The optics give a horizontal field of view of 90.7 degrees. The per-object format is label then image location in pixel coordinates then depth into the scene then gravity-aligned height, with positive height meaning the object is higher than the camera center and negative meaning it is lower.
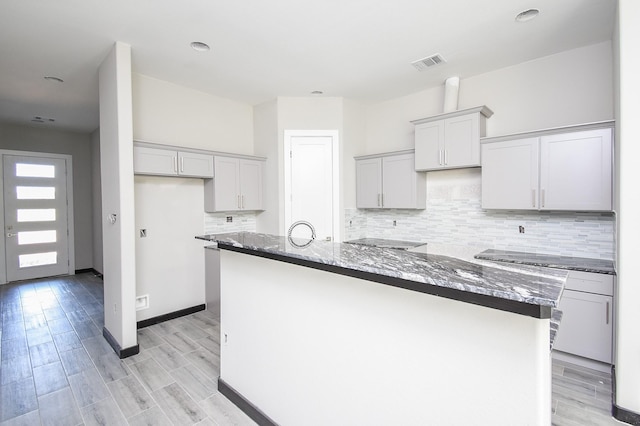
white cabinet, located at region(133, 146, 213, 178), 3.36 +0.55
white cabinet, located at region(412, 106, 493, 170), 3.45 +0.80
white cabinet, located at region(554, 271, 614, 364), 2.57 -0.92
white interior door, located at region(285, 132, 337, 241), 4.41 +0.39
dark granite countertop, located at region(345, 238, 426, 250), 3.98 -0.46
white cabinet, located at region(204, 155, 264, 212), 4.09 +0.32
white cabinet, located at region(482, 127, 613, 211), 2.75 +0.34
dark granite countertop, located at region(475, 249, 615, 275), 2.66 -0.50
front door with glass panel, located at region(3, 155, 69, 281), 5.71 -0.11
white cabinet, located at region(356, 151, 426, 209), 4.08 +0.35
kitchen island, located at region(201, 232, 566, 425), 0.99 -0.54
